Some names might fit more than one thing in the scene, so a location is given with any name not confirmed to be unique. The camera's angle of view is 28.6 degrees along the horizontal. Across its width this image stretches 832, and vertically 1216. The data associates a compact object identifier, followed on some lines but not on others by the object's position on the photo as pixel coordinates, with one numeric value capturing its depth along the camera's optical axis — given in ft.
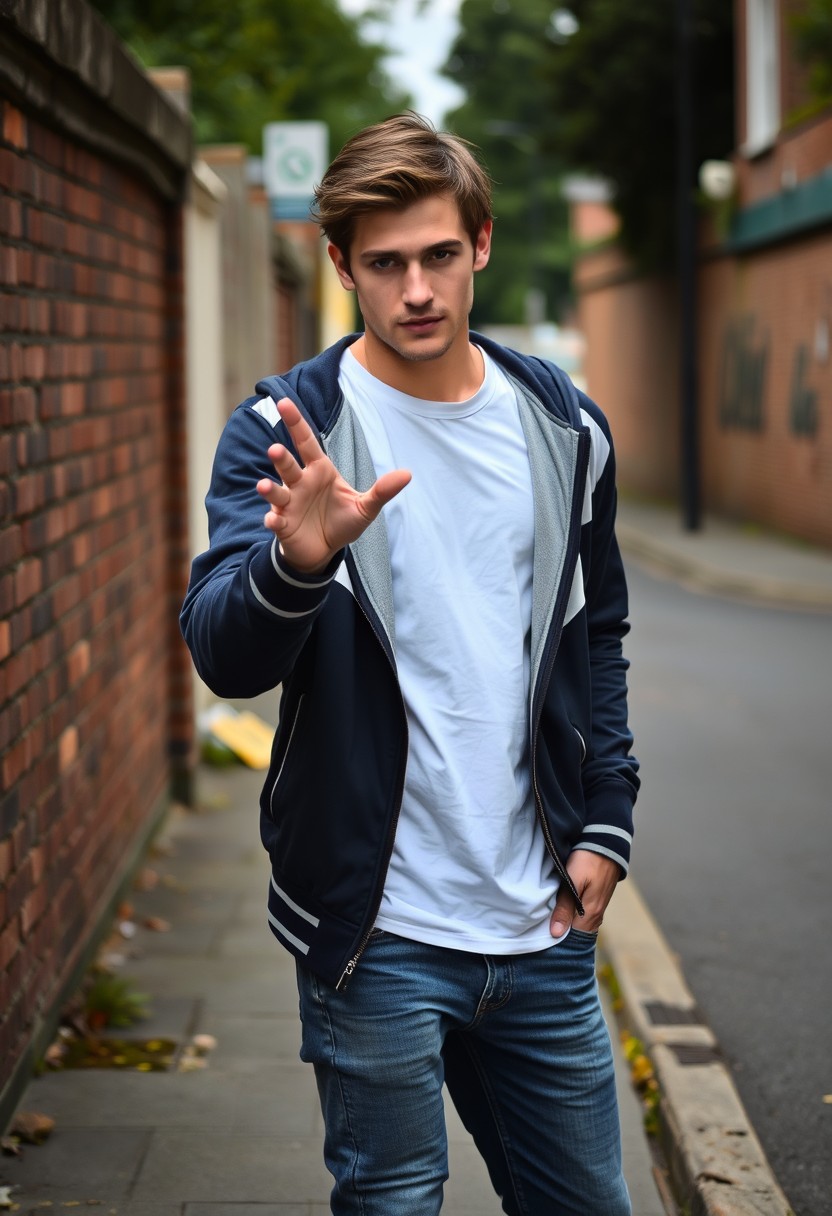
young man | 7.31
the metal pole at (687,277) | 63.82
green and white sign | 35.42
